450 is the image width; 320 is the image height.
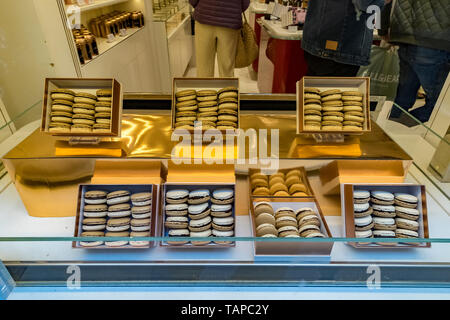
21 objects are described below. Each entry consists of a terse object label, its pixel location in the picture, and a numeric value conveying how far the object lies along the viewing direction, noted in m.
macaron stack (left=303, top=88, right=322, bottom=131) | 1.01
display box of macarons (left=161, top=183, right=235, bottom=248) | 0.92
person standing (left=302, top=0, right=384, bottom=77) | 1.64
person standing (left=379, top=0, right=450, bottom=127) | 2.33
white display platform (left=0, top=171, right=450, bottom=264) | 0.86
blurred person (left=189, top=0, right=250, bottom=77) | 2.47
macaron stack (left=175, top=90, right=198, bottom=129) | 1.01
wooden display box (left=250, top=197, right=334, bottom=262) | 0.84
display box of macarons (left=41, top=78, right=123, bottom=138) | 0.98
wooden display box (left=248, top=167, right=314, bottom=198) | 1.05
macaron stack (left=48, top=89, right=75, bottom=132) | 0.98
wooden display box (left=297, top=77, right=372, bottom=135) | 1.01
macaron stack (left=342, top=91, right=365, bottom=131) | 1.00
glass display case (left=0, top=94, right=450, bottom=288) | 0.88
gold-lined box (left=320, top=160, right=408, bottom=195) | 1.00
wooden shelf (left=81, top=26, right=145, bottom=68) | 2.72
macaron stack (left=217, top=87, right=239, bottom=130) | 1.01
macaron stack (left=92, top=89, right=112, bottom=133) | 1.00
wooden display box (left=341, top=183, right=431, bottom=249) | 0.91
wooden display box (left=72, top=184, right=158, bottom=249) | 0.91
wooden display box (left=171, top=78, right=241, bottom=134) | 1.06
